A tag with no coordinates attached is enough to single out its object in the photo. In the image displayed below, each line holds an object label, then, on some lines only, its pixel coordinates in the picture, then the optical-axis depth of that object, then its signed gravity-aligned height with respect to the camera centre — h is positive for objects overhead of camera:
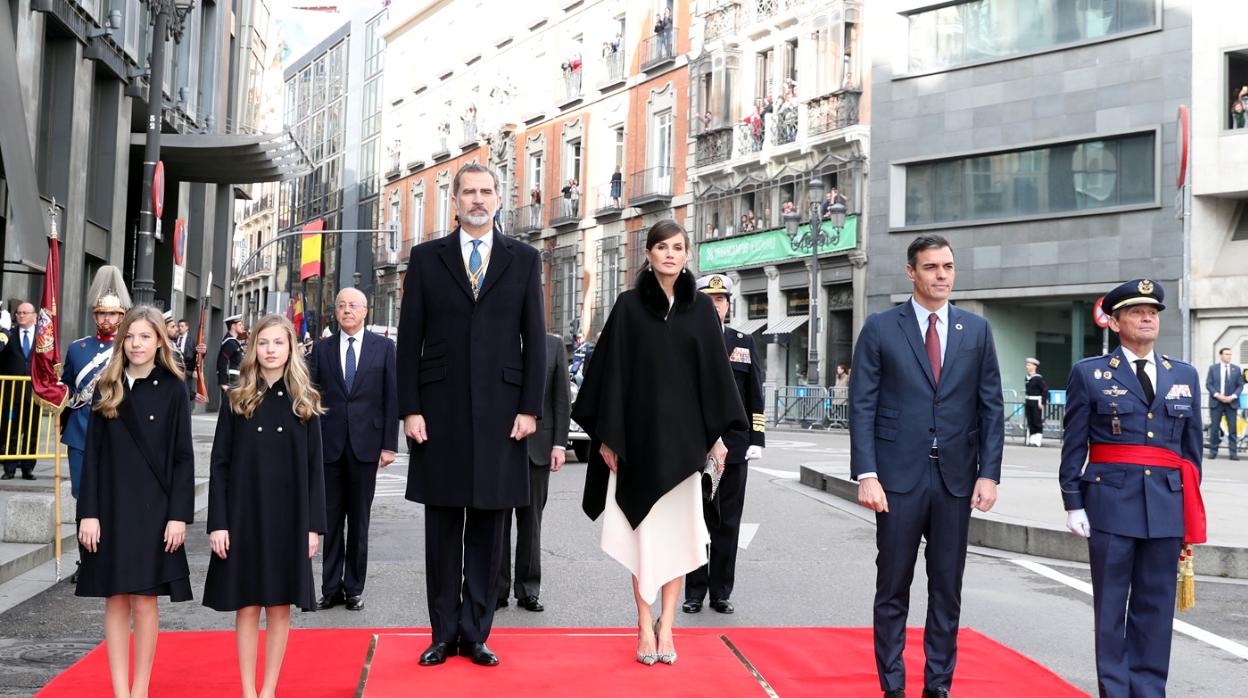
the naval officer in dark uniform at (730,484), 8.32 -0.68
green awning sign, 37.81 +3.62
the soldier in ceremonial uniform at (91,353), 8.38 +0.02
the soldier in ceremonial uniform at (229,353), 21.67 +0.12
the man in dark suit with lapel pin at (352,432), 8.42 -0.42
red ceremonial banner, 9.12 +0.03
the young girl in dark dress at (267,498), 5.48 -0.55
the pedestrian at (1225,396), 23.77 -0.21
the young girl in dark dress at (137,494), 5.40 -0.54
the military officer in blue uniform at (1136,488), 5.61 -0.44
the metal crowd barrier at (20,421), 10.65 -0.51
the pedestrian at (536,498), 8.37 -0.82
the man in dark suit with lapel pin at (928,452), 5.82 -0.32
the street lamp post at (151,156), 16.12 +2.46
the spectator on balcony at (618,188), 48.41 +6.33
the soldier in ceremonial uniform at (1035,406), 28.64 -0.56
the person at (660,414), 6.38 -0.20
